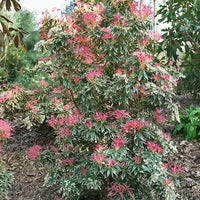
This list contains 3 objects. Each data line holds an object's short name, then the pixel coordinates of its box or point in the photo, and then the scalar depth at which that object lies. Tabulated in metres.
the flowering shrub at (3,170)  2.00
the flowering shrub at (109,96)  1.71
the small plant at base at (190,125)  3.07
